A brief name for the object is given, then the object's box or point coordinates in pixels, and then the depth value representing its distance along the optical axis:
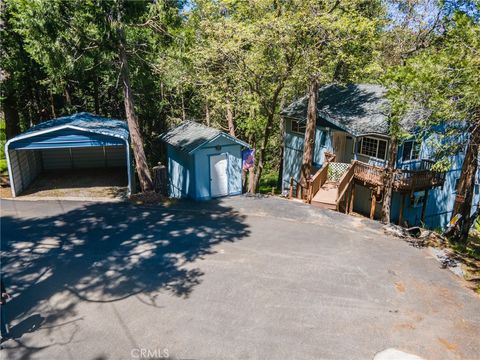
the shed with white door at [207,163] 17.14
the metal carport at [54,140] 16.55
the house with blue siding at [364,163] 18.62
